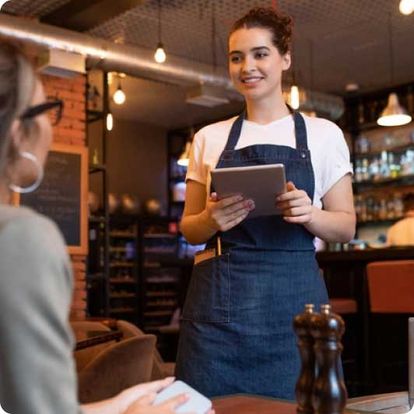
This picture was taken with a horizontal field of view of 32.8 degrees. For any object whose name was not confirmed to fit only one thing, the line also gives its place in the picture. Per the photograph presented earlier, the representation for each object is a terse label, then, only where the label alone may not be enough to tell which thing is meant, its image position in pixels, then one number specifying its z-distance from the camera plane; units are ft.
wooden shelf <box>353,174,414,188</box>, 28.60
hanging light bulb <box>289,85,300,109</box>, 21.52
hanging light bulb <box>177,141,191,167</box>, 27.01
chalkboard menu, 21.50
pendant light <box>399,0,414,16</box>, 16.70
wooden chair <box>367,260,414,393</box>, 14.96
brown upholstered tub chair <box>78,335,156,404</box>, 8.37
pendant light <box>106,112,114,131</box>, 23.35
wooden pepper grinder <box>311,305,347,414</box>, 3.28
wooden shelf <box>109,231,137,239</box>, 32.83
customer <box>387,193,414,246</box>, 20.43
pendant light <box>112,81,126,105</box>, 23.56
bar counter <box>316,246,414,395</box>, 16.39
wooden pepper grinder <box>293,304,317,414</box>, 3.45
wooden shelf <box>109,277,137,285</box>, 32.38
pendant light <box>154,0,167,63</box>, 20.16
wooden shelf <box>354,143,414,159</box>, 28.75
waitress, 5.41
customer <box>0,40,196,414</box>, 2.16
